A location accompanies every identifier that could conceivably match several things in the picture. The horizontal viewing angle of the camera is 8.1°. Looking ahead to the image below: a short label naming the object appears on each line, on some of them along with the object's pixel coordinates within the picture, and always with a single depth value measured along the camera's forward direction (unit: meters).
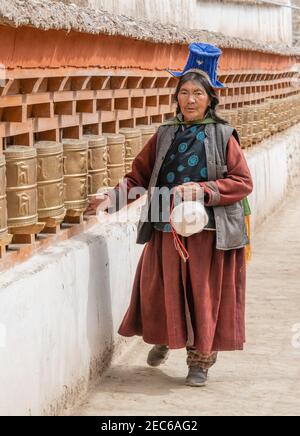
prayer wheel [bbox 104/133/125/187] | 12.71
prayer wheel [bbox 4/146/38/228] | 9.77
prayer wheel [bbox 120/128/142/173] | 13.51
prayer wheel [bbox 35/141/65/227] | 10.42
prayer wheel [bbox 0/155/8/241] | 9.27
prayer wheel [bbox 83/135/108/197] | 11.97
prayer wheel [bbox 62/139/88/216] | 11.18
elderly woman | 10.81
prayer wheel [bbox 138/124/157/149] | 14.36
